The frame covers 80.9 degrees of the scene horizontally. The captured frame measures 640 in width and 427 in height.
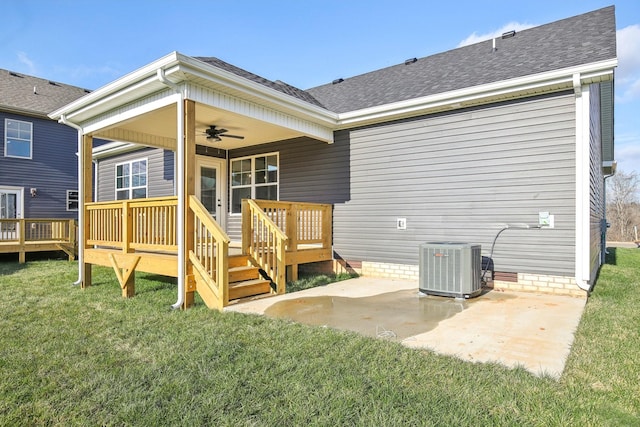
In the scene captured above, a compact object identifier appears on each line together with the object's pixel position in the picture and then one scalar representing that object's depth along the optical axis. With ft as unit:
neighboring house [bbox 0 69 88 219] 42.27
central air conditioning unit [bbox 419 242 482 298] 16.61
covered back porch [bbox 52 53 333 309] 15.78
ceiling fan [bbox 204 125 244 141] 23.25
